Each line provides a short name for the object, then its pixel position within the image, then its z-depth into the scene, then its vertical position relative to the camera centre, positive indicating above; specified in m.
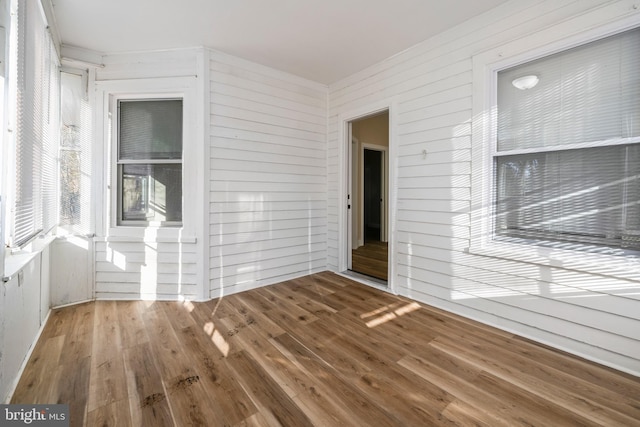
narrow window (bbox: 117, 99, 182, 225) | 3.12 +0.53
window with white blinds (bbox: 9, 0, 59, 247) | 1.77 +0.68
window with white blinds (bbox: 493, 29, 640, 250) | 1.86 +0.49
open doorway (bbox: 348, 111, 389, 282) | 5.41 +0.45
